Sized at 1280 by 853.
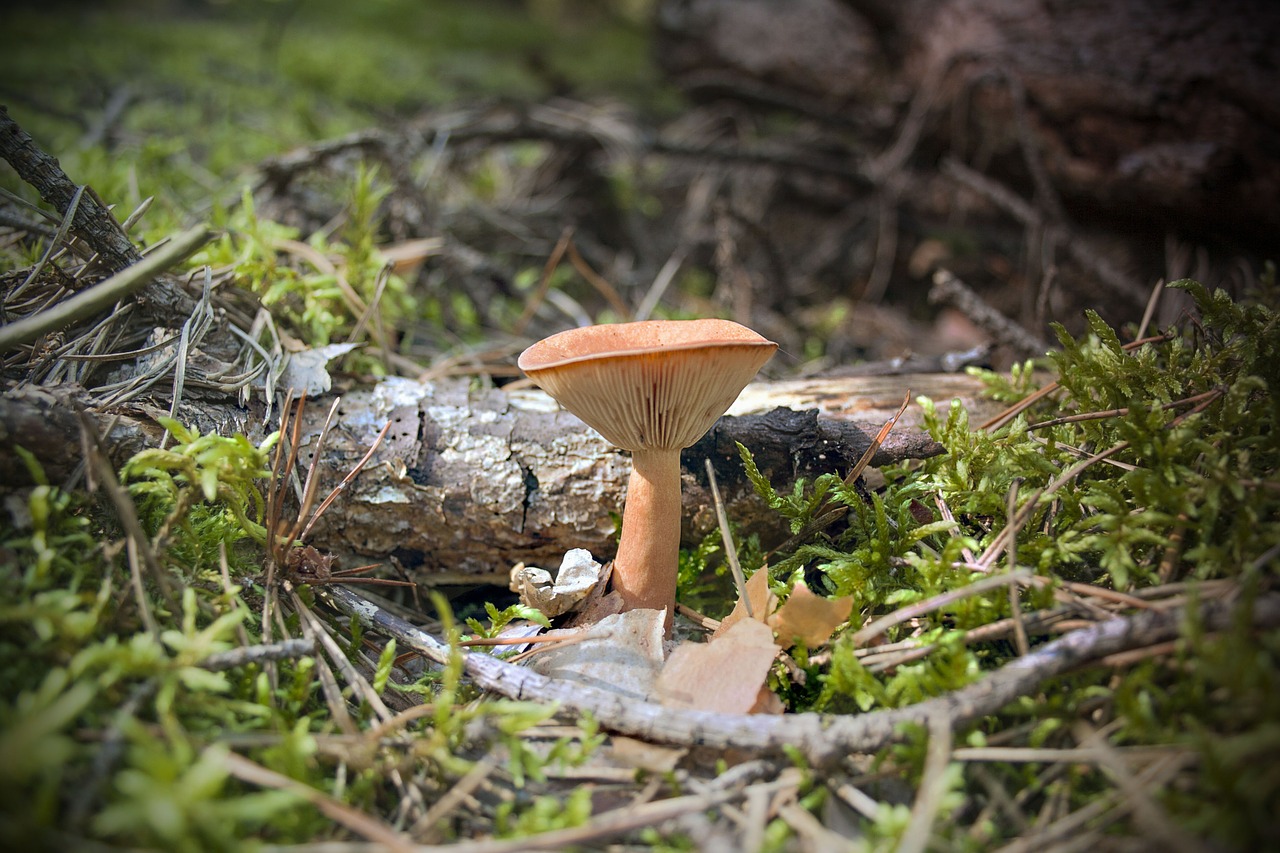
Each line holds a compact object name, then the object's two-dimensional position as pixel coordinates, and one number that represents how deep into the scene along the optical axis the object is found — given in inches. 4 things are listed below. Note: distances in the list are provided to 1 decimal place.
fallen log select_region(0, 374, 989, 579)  10.7
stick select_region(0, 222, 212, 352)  8.6
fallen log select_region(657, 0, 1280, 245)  14.1
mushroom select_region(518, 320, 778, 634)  9.2
